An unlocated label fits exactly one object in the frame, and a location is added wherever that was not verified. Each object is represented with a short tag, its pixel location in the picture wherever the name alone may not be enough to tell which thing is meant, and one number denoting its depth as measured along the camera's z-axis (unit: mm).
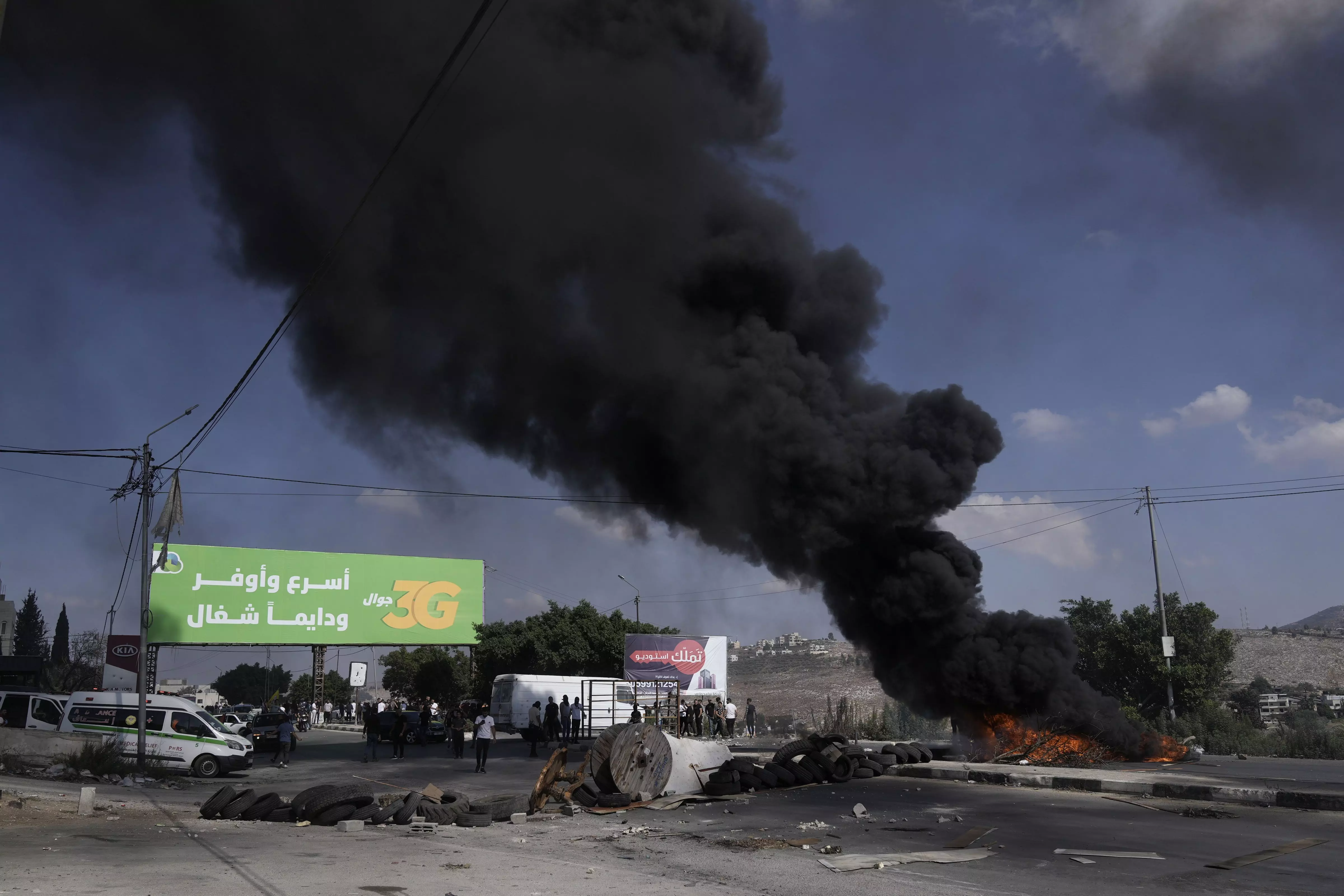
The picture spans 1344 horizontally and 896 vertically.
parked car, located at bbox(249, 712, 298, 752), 28672
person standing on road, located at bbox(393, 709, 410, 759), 25609
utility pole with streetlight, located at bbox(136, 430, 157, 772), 20234
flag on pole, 21188
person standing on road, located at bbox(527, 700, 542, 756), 26359
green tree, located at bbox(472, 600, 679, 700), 47531
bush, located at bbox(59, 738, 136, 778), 18453
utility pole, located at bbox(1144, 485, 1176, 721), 27719
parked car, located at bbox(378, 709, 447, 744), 30766
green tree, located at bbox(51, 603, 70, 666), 83938
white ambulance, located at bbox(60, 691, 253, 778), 20703
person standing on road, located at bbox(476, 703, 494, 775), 20484
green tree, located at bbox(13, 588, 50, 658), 99438
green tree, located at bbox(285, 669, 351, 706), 96938
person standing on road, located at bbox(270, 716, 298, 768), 23469
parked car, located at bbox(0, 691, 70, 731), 21203
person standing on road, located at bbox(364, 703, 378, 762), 24297
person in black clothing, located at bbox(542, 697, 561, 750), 28219
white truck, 36125
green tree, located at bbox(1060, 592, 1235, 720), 34875
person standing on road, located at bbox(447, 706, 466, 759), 25391
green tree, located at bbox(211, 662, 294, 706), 115562
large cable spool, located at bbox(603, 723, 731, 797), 14242
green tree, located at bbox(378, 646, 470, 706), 58531
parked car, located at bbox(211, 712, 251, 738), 28984
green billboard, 34625
